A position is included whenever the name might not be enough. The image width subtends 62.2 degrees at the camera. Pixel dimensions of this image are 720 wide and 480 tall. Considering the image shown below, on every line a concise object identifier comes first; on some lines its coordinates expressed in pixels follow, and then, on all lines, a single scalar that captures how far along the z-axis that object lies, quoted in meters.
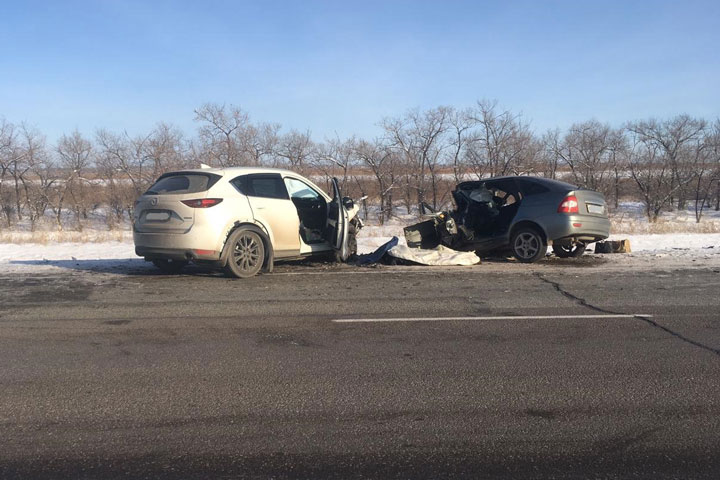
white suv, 8.78
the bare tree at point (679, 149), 41.19
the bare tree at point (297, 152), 36.69
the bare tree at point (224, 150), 33.72
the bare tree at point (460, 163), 36.69
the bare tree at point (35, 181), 36.47
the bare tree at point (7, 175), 36.19
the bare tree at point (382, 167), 36.69
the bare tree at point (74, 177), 38.03
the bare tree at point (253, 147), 34.42
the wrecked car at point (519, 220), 10.49
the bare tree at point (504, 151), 35.56
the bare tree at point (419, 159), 36.69
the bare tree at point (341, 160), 37.09
